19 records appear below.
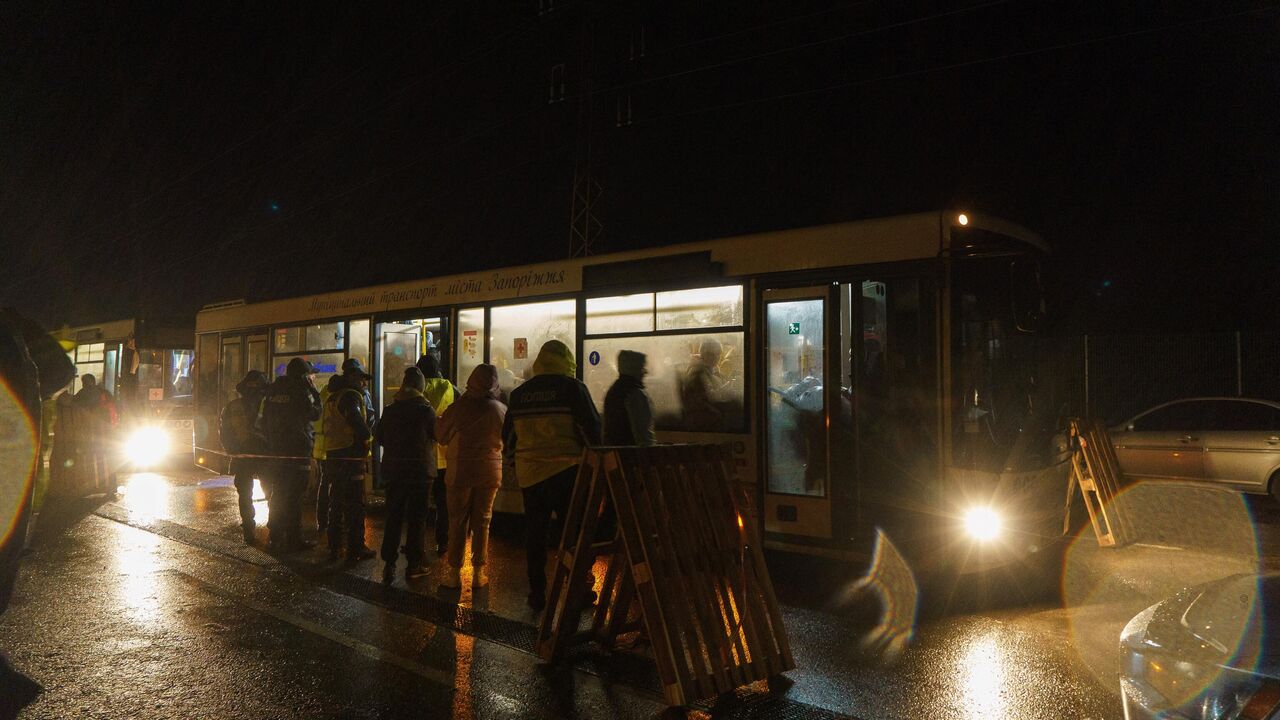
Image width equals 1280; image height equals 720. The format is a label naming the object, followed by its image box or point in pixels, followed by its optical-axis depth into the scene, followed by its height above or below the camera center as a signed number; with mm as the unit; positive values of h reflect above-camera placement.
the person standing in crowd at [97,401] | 13047 -189
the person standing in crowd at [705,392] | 8055 -63
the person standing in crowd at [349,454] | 8375 -660
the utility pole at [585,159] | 15742 +4215
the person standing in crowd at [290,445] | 8734 -585
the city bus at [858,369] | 6840 +136
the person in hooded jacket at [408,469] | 7578 -730
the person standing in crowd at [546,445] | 6293 -439
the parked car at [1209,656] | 2447 -852
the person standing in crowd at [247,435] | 8891 -490
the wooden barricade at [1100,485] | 8430 -1011
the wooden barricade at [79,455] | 12531 -973
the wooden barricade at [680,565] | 4355 -978
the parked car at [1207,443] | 11159 -826
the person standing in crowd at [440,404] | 8664 -174
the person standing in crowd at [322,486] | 8945 -1063
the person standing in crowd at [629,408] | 6707 -176
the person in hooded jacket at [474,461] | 7043 -616
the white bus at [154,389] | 17766 -10
